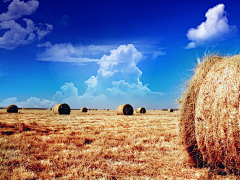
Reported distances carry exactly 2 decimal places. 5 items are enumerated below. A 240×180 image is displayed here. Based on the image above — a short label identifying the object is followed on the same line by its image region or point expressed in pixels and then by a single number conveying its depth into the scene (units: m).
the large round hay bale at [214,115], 3.52
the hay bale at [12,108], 29.64
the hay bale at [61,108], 25.98
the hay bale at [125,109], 26.07
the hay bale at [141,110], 37.08
